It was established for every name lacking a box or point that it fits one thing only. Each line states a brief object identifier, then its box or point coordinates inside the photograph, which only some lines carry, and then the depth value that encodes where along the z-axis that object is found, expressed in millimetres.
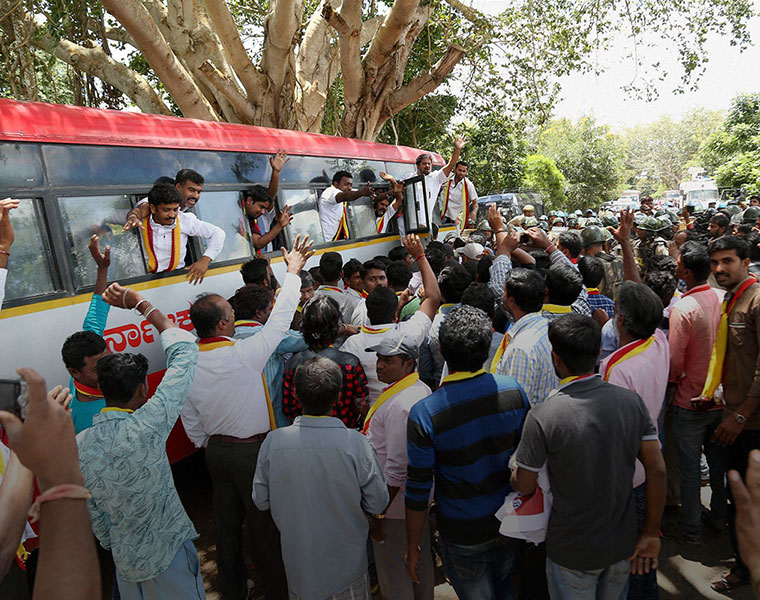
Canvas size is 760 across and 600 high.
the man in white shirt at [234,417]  2842
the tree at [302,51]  7562
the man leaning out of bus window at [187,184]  4609
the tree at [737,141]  17503
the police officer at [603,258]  5012
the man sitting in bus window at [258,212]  5547
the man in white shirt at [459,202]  8752
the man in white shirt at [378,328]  2998
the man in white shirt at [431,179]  7639
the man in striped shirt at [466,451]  2102
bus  3604
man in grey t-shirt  1989
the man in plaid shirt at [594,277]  3949
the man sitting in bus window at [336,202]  6598
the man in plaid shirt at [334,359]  2963
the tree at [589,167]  35844
